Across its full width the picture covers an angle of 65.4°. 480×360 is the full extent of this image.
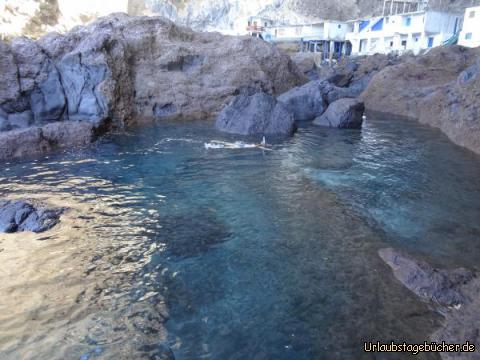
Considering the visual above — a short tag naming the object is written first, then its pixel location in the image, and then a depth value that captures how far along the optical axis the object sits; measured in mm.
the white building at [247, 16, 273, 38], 57484
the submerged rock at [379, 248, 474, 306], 4328
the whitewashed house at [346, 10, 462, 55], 40500
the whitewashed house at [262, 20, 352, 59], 52688
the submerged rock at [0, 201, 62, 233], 5781
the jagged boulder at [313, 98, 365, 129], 14344
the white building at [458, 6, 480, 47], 32156
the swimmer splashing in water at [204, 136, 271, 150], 11375
